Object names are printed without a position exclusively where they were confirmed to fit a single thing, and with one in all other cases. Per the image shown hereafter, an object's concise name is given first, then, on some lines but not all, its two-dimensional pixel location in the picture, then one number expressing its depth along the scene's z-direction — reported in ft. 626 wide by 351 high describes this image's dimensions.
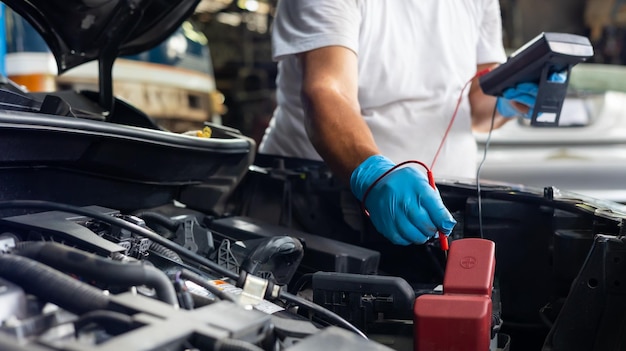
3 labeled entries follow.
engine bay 2.47
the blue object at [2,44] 9.28
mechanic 5.16
